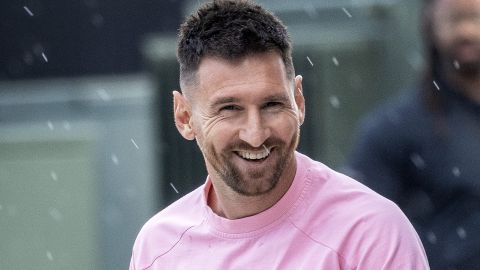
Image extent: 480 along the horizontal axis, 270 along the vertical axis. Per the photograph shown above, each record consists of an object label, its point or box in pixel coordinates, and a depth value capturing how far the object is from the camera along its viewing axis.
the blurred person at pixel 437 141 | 9.55
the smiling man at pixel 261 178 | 6.31
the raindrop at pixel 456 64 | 9.86
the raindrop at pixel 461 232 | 9.14
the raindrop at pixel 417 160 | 9.65
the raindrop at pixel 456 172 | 9.57
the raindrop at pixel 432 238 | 9.37
